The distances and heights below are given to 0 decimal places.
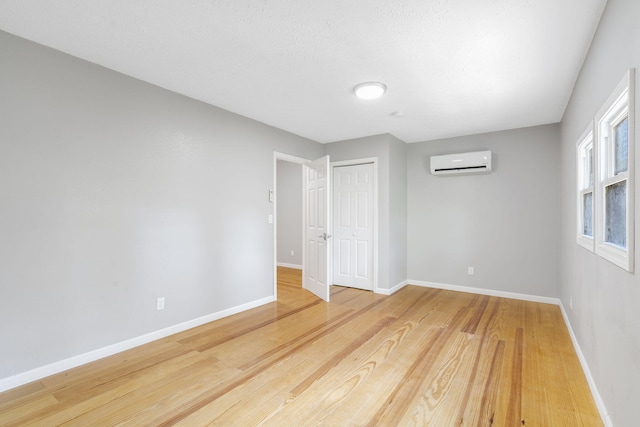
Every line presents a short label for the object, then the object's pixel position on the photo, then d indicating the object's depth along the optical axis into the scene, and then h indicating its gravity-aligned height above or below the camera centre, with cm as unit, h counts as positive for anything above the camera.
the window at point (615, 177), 132 +21
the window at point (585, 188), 226 +23
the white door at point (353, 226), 469 -17
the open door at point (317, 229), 414 -20
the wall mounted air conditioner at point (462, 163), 426 +79
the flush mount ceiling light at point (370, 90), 274 +121
